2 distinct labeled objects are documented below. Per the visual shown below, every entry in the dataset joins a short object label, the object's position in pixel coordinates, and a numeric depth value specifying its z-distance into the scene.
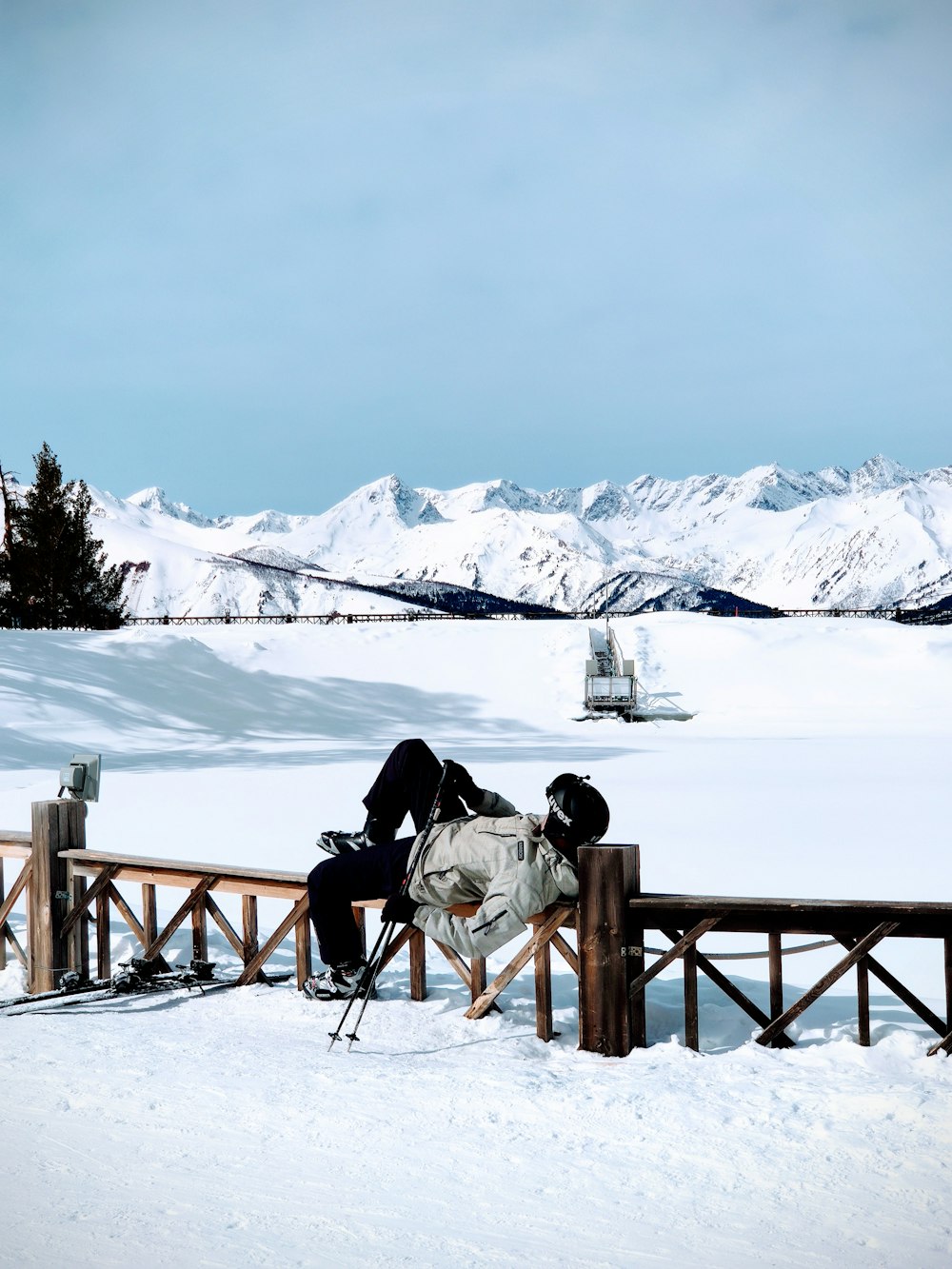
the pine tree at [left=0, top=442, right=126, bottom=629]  45.09
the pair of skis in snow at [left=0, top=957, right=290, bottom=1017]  6.47
